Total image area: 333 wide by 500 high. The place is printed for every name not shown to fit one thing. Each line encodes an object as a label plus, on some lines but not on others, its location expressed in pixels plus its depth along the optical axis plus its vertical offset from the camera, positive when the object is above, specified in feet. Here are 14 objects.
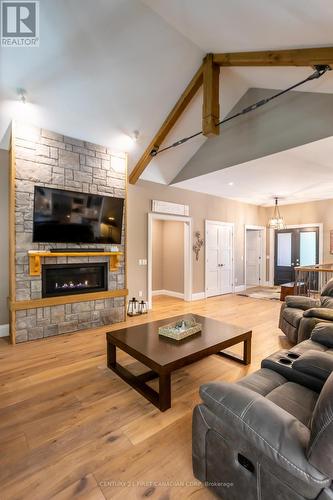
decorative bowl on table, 8.68 -2.95
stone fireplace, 12.17 -0.66
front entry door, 25.78 -0.25
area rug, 22.82 -4.47
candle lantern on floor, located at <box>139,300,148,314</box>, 17.60 -4.29
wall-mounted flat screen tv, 12.64 +1.62
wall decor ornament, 22.09 +0.29
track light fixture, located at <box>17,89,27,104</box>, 10.77 +6.58
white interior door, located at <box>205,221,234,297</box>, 23.34 -1.02
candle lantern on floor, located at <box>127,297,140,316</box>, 17.31 -4.21
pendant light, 23.57 +2.34
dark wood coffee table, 7.13 -3.22
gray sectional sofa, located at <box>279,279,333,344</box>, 10.03 -2.92
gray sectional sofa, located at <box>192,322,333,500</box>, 3.21 -2.99
